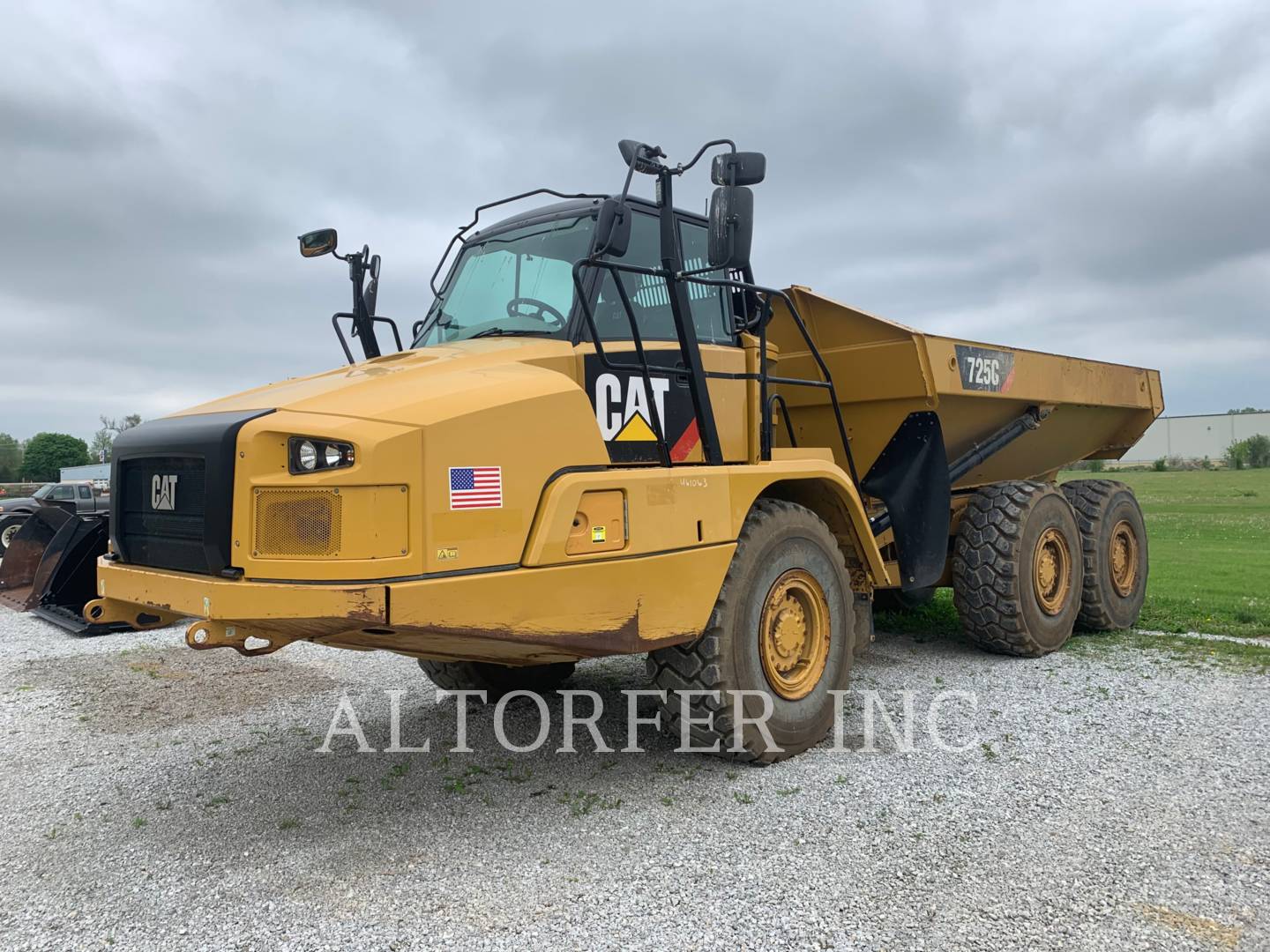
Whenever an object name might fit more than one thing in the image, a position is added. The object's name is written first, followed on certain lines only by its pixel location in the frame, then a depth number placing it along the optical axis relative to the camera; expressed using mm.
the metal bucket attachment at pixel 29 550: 10609
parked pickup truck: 15863
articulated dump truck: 3328
